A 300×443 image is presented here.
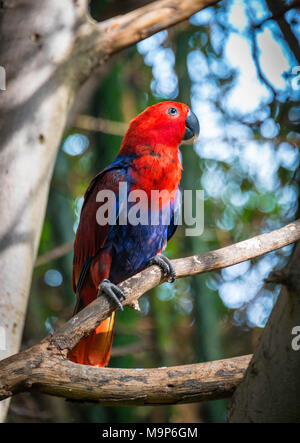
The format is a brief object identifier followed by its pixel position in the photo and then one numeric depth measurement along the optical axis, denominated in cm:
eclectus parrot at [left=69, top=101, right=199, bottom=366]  256
